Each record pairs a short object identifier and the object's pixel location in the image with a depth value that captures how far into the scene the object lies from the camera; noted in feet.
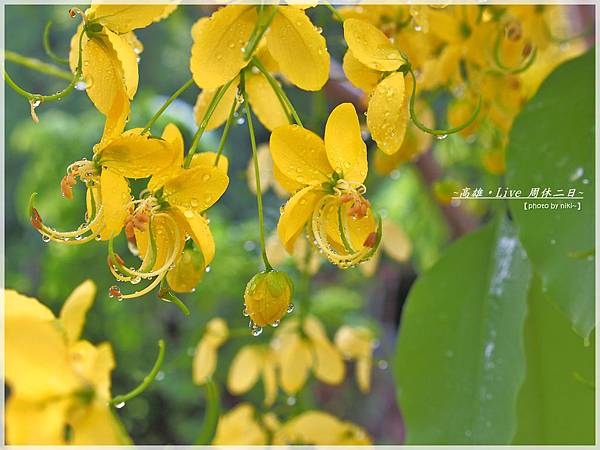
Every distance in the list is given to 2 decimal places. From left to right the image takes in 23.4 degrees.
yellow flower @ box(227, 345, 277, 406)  2.62
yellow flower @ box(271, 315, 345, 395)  2.30
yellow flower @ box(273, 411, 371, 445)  2.07
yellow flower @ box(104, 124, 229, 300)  1.38
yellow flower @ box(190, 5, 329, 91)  1.40
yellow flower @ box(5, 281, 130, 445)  1.42
